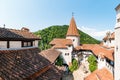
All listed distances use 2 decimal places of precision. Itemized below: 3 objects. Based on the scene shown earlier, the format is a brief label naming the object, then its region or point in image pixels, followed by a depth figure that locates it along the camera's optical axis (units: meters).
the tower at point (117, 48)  8.32
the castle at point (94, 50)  8.56
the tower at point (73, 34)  21.02
